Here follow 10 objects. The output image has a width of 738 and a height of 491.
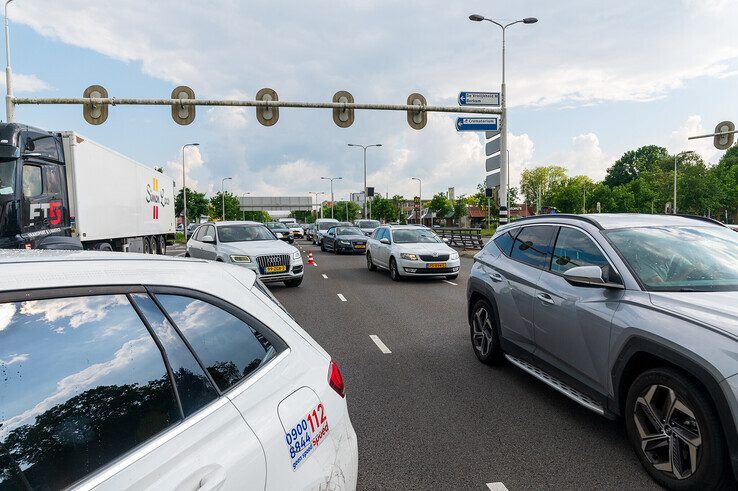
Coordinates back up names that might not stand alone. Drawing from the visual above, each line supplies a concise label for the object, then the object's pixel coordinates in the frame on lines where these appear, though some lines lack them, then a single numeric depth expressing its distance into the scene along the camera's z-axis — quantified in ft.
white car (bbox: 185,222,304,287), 40.06
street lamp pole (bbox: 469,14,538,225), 66.95
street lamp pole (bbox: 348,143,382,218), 201.85
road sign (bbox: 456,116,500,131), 65.16
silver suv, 9.00
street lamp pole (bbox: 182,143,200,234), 169.75
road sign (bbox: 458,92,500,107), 65.21
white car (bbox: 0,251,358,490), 4.09
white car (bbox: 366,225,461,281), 46.14
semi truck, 30.12
